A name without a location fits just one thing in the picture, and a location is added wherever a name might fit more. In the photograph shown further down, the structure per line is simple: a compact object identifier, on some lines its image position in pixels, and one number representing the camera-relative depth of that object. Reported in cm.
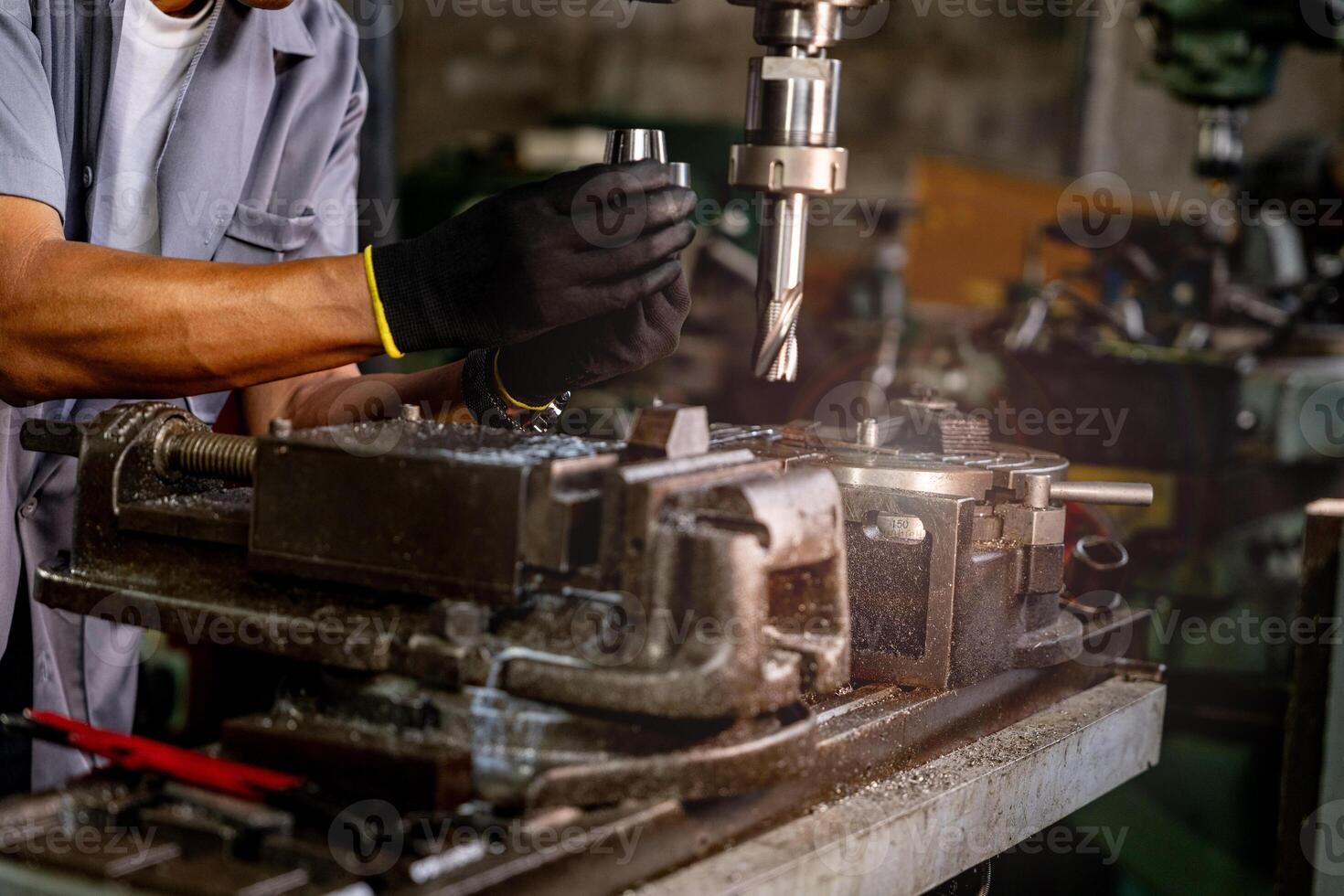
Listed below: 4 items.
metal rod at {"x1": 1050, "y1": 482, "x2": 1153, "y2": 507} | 167
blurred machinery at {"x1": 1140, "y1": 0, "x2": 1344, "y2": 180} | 247
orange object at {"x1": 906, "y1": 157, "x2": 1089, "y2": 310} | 568
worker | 158
